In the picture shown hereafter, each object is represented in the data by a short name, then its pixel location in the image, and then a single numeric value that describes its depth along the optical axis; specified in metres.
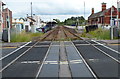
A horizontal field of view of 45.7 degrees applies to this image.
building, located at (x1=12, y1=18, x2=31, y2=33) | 47.56
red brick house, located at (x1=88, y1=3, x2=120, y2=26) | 45.15
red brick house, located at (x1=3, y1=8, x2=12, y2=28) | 39.78
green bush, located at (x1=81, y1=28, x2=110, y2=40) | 18.27
